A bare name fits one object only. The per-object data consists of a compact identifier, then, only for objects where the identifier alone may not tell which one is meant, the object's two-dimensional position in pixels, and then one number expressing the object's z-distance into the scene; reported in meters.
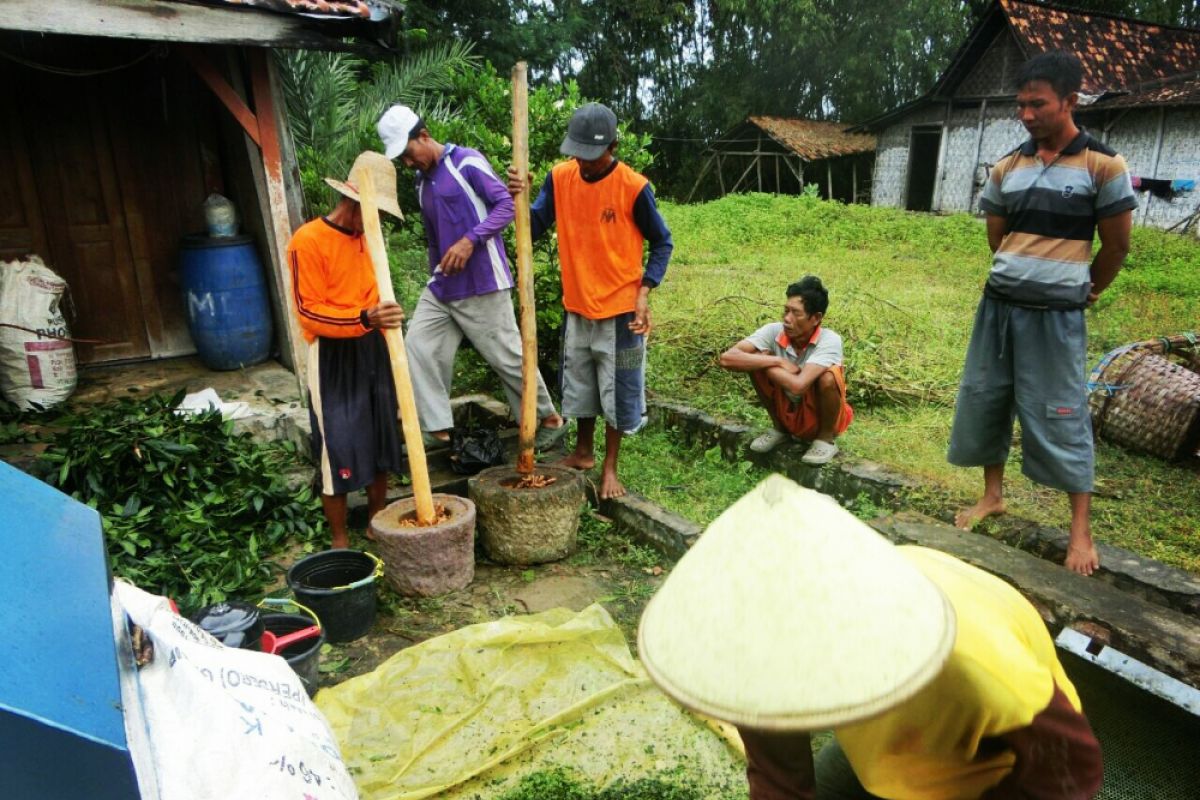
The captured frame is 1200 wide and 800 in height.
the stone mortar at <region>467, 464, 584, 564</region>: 3.76
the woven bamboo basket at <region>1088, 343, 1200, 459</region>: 4.20
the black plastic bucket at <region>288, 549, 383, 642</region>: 3.18
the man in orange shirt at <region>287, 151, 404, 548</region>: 3.47
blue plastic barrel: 5.45
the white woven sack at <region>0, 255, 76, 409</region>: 4.79
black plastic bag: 4.44
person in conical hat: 0.97
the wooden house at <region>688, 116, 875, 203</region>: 21.73
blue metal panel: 0.99
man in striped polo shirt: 2.98
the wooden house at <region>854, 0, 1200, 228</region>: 13.55
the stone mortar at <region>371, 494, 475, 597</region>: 3.46
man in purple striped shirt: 3.92
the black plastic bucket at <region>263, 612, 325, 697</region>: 2.72
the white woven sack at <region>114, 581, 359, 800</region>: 1.33
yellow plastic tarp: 2.47
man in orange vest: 3.93
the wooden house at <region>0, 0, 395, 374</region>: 4.86
